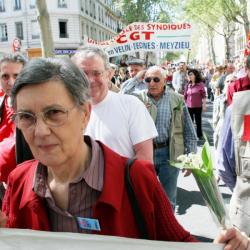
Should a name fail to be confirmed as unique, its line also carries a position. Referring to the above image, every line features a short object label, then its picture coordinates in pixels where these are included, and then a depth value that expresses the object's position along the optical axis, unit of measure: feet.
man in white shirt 9.12
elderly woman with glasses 4.90
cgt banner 28.25
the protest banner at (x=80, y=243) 4.36
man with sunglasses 13.94
